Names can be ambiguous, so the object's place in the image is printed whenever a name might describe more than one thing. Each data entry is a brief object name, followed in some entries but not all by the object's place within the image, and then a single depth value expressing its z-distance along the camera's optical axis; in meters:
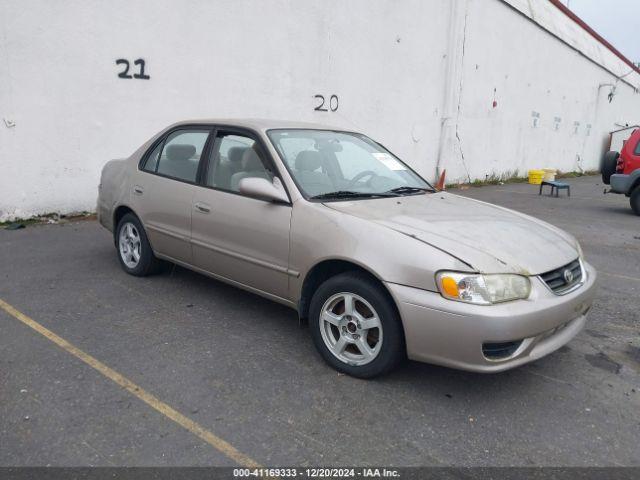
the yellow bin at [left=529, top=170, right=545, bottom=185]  17.21
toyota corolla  2.85
